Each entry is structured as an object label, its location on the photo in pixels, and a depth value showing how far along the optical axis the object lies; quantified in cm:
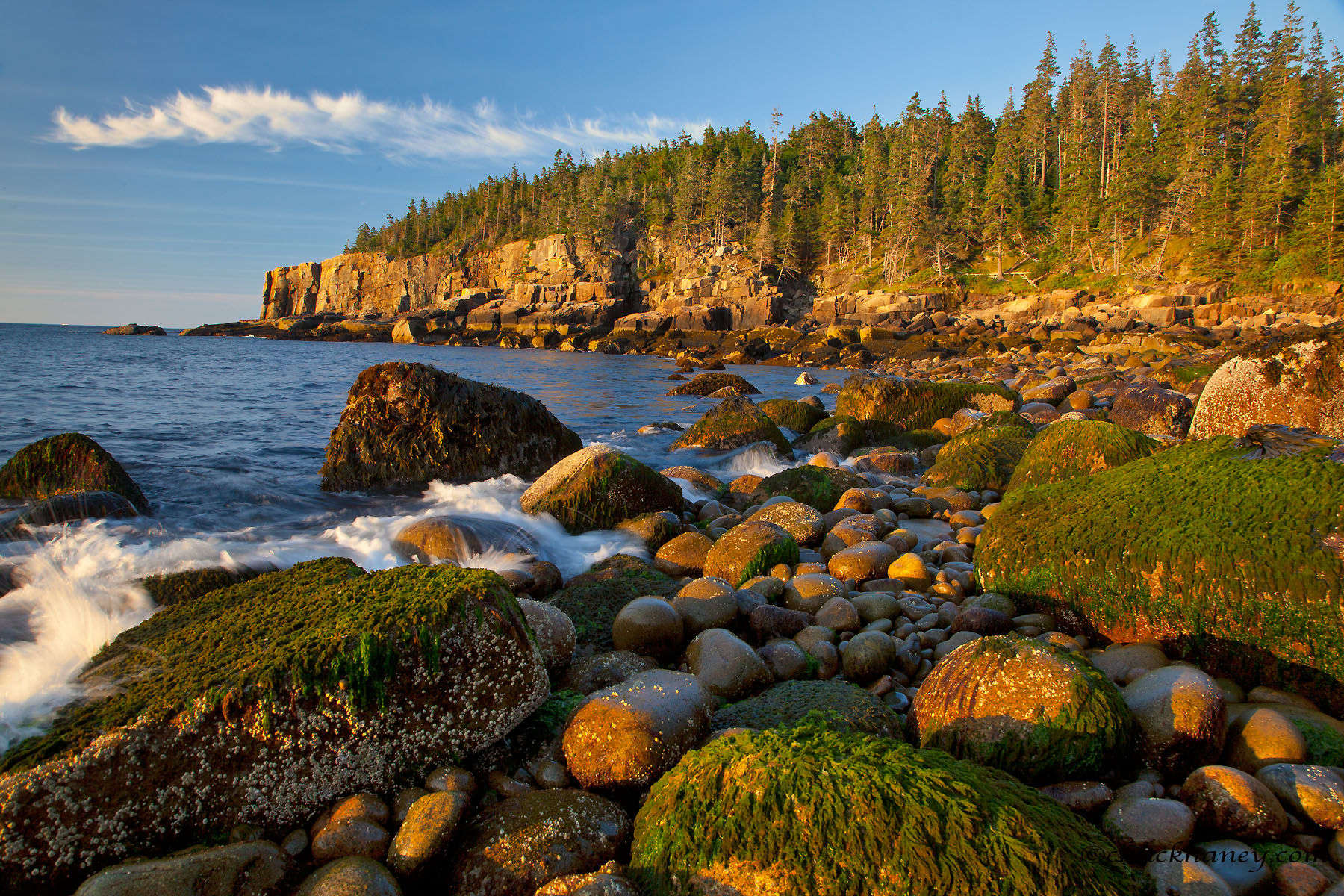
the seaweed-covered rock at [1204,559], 313
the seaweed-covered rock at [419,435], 886
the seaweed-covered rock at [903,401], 1210
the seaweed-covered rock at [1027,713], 260
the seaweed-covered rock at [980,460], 785
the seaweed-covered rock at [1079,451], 641
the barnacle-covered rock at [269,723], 228
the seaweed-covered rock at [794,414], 1315
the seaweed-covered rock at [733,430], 1132
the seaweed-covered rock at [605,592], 431
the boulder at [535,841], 216
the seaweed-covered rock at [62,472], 695
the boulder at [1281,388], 562
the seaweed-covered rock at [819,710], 296
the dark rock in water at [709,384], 2159
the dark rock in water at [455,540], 597
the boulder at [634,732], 257
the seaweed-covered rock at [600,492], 705
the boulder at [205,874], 204
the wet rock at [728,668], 338
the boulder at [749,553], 508
